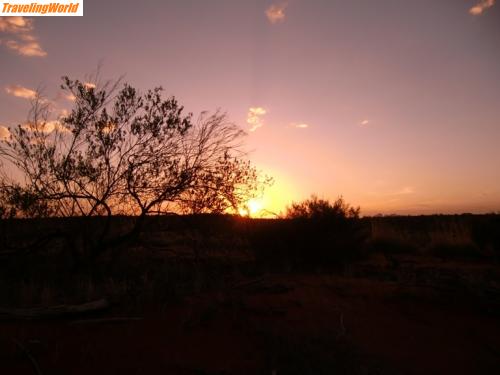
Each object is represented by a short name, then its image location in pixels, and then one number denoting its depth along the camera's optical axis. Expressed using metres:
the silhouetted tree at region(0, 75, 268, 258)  8.38
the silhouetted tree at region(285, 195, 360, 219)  11.74
